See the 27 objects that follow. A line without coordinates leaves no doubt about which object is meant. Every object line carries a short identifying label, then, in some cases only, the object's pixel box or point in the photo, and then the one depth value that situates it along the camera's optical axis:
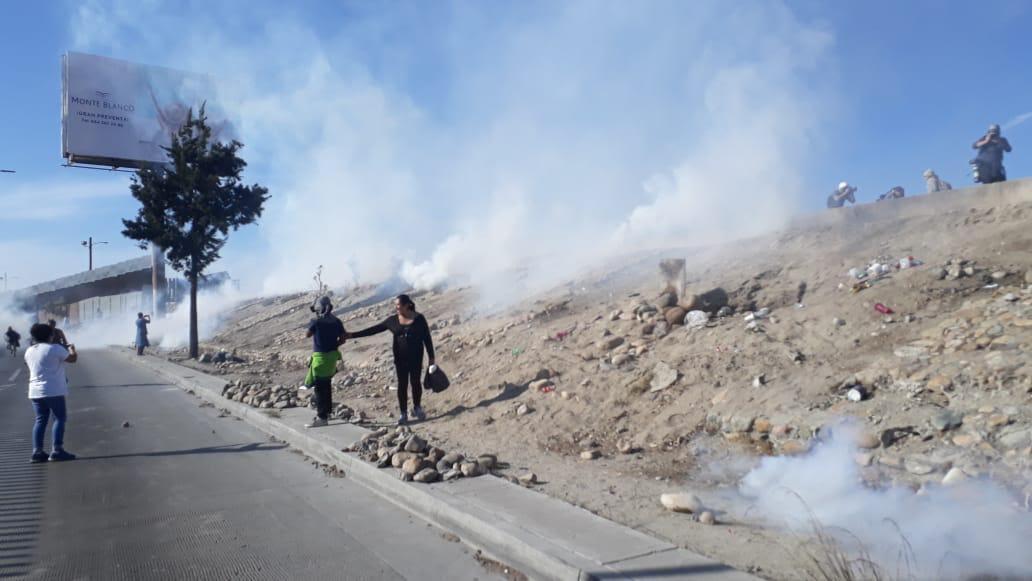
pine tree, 20.34
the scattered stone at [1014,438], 4.38
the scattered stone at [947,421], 4.80
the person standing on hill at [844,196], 14.05
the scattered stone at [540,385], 8.13
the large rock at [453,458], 5.91
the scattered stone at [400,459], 6.04
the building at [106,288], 45.94
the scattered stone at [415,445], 6.23
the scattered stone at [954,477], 4.29
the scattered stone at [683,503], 4.53
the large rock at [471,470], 5.68
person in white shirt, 7.13
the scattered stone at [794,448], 5.25
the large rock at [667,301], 9.22
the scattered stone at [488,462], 5.83
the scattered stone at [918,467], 4.52
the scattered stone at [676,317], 8.73
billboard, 27.81
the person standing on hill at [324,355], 8.19
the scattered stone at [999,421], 4.61
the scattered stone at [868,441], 4.96
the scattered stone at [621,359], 8.14
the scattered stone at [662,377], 7.17
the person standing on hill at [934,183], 12.37
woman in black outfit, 8.04
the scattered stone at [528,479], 5.45
